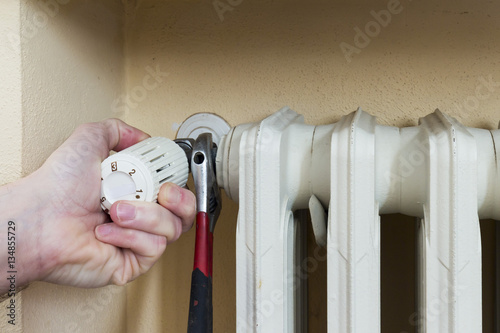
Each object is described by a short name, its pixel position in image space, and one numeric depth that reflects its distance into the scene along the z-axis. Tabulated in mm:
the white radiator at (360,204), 476
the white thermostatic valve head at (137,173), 488
